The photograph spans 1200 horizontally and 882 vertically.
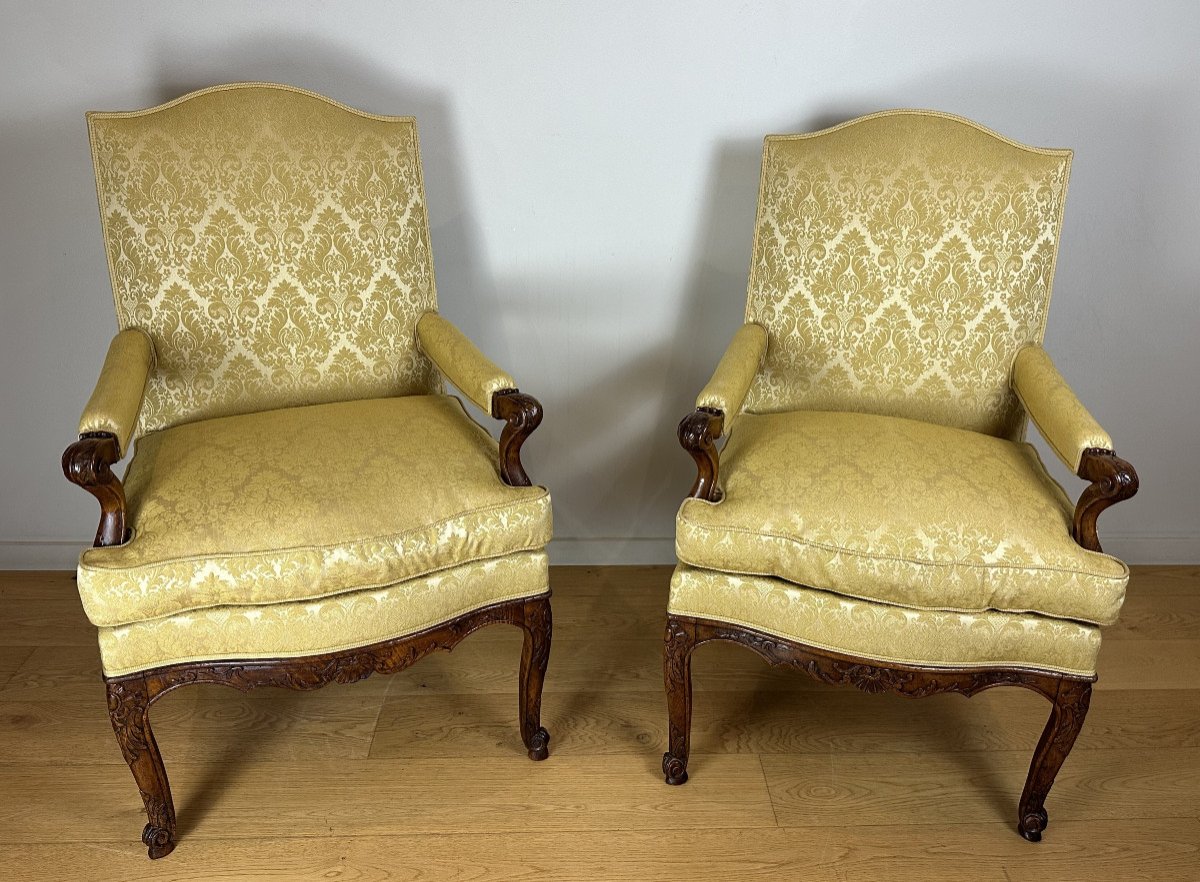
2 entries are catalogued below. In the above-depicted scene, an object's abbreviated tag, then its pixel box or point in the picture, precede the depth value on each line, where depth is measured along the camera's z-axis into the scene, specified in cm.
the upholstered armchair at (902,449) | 153
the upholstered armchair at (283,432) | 149
